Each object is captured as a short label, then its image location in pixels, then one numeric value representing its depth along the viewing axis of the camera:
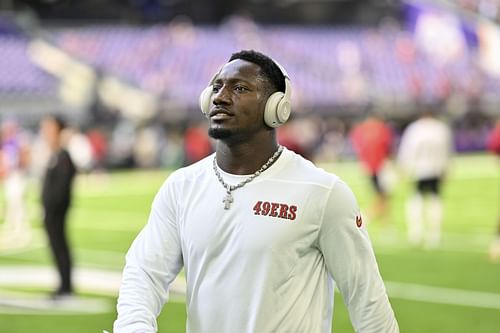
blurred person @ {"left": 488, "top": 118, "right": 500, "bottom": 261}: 13.78
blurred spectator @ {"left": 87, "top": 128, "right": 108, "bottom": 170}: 33.67
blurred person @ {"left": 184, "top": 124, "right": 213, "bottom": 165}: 25.04
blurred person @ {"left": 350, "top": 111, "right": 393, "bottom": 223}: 17.81
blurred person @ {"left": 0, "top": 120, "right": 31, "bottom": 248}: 16.62
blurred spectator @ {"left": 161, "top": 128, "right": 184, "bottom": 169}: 35.22
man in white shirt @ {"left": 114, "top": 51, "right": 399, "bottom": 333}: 3.45
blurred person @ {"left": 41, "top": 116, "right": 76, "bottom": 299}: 11.13
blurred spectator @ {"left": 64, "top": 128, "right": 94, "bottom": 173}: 26.37
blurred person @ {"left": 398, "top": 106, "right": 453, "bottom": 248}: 15.48
